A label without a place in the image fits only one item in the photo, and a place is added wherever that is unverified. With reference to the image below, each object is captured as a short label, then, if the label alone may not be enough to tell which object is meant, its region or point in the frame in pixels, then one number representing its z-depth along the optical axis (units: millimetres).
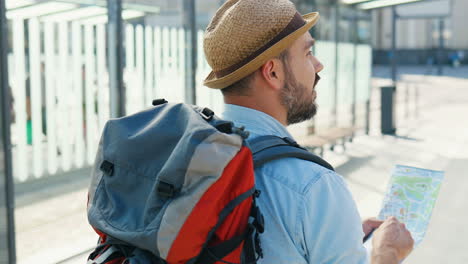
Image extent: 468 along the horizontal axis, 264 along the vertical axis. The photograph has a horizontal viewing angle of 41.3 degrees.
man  1360
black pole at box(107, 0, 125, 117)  4973
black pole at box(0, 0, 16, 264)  3635
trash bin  11048
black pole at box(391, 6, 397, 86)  11922
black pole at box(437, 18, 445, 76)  34738
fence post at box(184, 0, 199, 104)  5746
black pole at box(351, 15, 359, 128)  10375
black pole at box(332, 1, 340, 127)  9484
